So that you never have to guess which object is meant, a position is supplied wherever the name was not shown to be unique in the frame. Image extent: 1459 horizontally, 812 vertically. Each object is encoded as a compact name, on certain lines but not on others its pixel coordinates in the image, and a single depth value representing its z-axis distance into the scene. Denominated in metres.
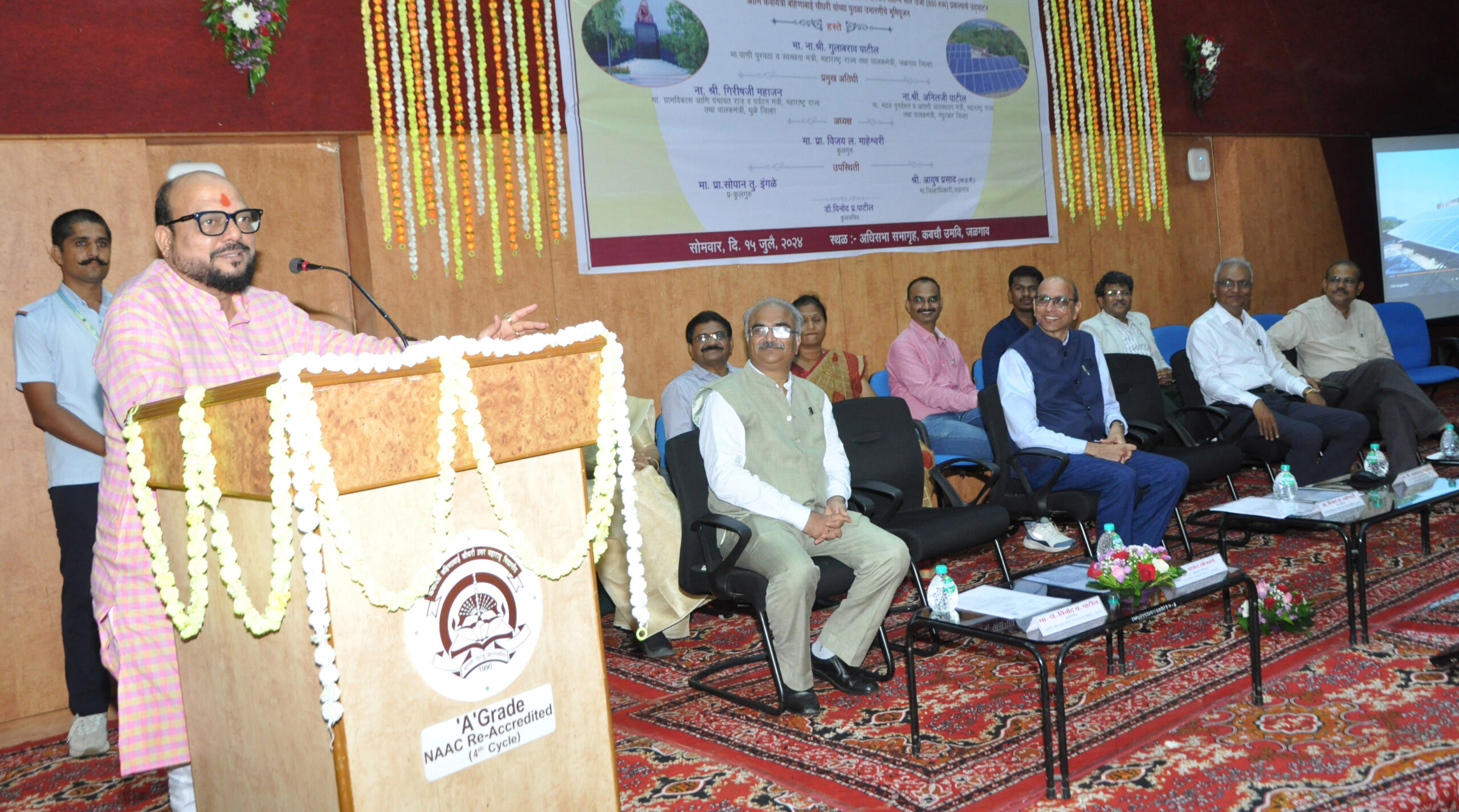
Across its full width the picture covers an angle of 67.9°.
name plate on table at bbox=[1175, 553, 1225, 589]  3.24
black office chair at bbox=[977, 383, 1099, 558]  4.53
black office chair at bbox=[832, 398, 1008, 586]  4.04
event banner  5.65
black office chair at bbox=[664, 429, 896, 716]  3.51
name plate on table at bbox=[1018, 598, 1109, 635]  2.84
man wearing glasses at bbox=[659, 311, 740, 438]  4.99
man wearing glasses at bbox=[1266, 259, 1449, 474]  6.48
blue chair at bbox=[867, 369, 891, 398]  6.09
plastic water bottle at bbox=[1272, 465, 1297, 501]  4.30
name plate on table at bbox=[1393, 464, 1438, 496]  4.28
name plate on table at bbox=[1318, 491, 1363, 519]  4.00
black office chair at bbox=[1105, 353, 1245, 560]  5.09
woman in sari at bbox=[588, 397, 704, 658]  4.39
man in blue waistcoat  4.58
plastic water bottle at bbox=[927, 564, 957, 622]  3.05
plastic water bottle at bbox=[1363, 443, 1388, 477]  4.68
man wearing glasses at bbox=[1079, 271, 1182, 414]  6.41
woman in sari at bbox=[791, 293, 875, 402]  5.62
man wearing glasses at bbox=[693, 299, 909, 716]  3.48
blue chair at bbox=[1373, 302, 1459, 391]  7.52
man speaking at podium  2.19
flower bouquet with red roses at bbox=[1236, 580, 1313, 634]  3.81
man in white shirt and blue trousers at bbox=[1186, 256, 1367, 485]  5.51
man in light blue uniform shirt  3.77
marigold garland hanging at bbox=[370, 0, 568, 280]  5.09
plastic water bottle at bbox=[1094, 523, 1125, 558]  3.33
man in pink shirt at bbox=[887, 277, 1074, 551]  5.50
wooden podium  1.74
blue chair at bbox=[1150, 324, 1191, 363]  7.15
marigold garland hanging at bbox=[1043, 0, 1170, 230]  7.47
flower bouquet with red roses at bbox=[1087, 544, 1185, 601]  3.11
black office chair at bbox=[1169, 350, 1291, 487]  5.52
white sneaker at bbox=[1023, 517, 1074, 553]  5.43
